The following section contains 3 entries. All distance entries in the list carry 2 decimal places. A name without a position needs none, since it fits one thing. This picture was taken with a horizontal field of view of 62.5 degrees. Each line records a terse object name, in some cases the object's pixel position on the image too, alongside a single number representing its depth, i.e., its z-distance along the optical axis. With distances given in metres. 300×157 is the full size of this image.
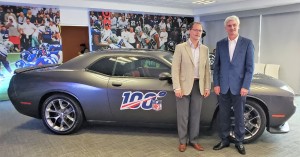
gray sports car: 3.18
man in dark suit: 2.79
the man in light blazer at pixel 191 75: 2.90
